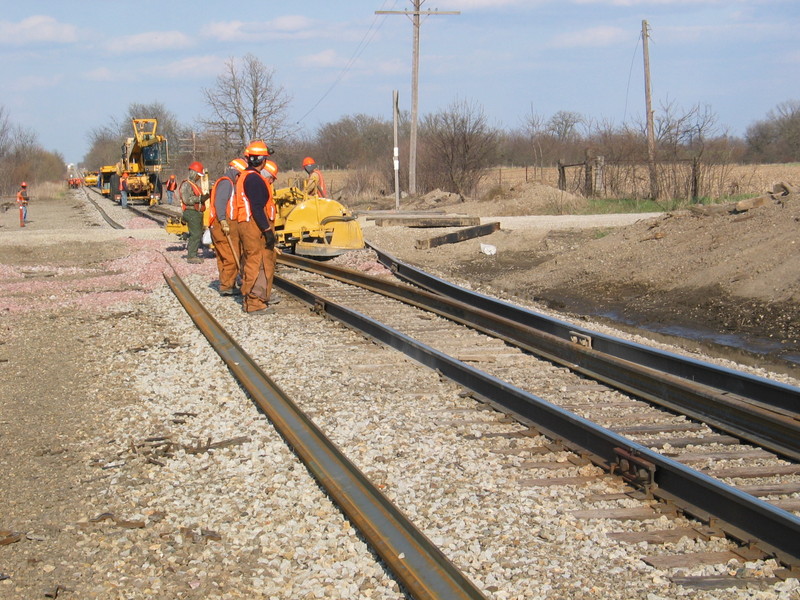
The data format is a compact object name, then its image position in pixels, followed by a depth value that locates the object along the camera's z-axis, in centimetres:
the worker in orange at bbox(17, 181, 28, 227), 3475
